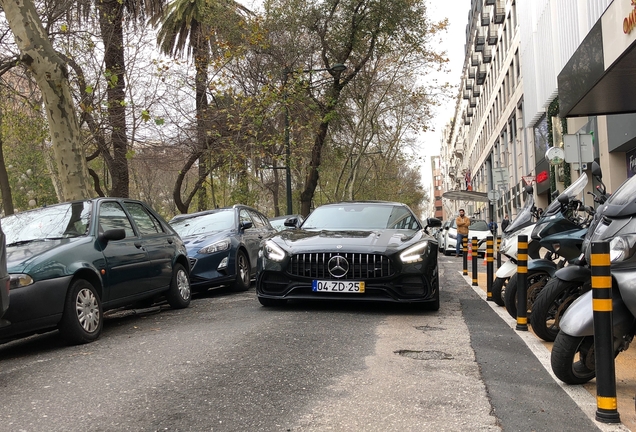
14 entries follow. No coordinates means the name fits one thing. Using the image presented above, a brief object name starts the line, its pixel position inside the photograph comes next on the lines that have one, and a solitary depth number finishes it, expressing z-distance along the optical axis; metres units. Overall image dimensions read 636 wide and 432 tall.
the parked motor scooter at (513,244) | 7.74
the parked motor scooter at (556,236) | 5.99
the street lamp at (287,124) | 22.35
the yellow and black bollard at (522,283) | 6.58
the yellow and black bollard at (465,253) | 14.33
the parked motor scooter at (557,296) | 5.12
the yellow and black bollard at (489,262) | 9.84
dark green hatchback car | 5.86
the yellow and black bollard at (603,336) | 3.71
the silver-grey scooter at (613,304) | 3.99
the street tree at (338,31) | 23.83
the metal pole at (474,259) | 12.10
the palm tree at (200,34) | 24.38
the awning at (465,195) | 41.81
